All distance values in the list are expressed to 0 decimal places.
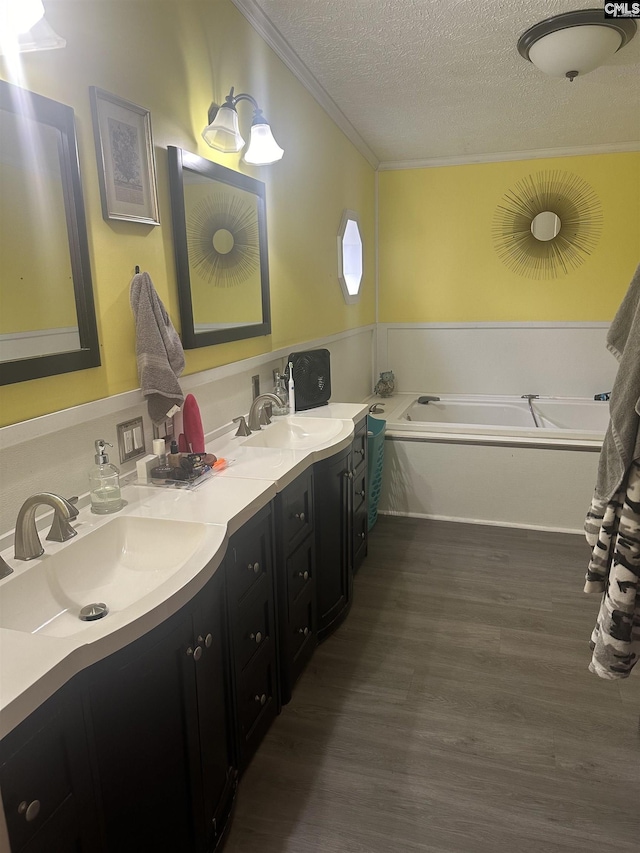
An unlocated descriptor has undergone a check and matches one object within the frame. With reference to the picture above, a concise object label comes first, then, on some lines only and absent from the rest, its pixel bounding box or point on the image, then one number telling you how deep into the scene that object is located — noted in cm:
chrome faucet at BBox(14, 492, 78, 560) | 121
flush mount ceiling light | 225
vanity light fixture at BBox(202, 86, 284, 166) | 195
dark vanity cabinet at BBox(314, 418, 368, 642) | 218
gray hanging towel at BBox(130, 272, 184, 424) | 164
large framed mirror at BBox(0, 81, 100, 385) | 126
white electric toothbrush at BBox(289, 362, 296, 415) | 262
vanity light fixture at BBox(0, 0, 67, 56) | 118
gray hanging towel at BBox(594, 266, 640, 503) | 124
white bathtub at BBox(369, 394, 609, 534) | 327
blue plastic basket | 328
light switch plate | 167
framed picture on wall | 151
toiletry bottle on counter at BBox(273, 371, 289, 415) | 262
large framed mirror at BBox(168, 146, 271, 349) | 189
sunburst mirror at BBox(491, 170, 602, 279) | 421
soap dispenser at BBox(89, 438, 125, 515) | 146
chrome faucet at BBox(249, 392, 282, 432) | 231
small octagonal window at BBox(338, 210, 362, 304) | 371
